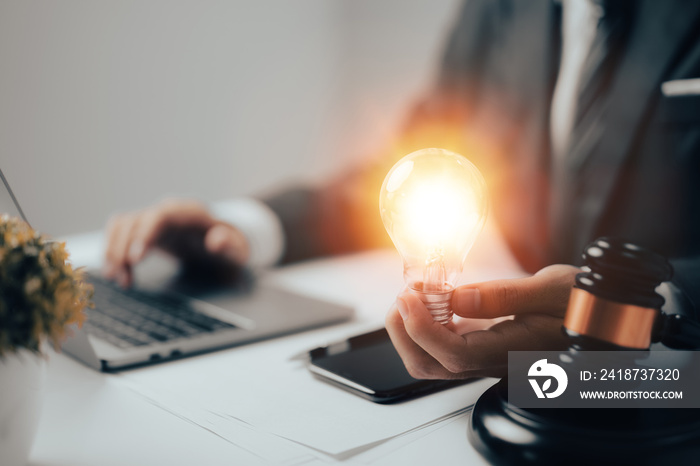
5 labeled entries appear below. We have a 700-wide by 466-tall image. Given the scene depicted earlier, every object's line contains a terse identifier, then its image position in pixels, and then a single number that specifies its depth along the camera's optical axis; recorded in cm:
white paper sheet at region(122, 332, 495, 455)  41
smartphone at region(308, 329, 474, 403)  46
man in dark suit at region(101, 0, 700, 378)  91
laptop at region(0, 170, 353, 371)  55
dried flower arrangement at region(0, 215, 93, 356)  31
